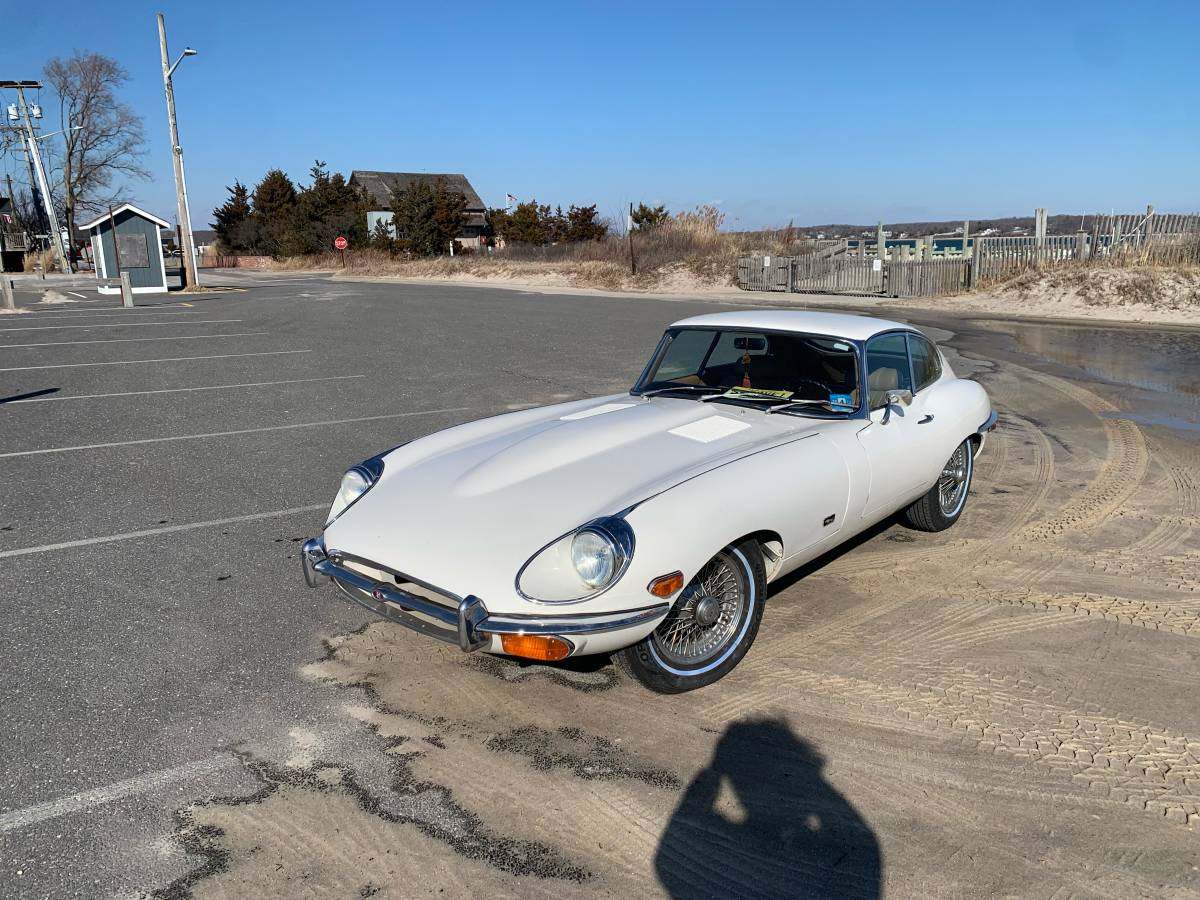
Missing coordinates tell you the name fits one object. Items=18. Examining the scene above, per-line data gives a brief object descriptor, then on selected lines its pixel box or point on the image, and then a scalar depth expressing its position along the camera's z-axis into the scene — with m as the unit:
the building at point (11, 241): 52.31
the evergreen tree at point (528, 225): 62.28
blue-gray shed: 30.12
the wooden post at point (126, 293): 23.41
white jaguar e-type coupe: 3.15
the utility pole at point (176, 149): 27.12
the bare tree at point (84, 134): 60.69
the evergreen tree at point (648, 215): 48.72
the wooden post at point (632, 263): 38.44
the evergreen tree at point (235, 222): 71.69
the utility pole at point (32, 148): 53.46
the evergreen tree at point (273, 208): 68.25
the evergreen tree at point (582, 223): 60.59
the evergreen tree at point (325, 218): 63.66
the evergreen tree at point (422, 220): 58.34
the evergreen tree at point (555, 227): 62.38
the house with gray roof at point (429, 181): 82.19
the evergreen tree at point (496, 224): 64.44
